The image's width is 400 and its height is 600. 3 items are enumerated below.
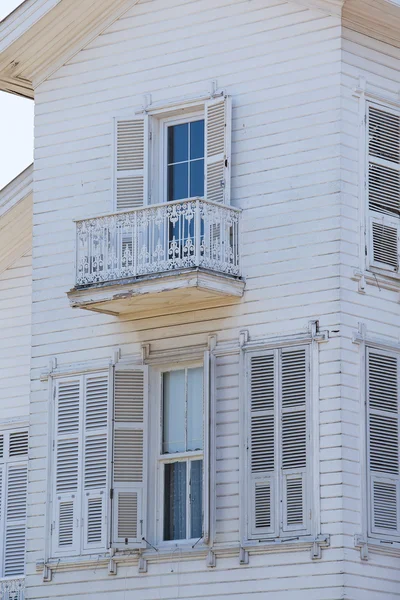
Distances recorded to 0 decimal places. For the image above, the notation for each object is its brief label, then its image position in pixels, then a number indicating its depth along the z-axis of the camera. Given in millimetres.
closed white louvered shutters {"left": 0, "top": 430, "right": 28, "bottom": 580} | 27344
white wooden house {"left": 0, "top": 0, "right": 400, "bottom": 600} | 22688
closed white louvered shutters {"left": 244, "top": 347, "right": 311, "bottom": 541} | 22531
